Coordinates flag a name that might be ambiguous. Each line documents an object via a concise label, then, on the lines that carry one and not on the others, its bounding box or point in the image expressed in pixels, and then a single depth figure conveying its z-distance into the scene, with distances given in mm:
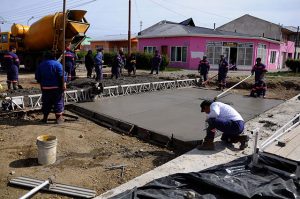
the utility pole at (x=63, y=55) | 6713
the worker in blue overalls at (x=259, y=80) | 11781
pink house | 25891
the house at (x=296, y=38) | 42228
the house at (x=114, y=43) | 38119
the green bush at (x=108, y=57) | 26922
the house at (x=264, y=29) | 37750
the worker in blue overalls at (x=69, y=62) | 11352
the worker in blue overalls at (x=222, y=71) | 13874
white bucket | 4629
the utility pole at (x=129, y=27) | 20888
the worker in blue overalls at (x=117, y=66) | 13523
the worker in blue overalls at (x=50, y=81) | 6562
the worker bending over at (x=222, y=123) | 5145
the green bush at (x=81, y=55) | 32081
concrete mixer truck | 15062
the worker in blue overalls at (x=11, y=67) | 10141
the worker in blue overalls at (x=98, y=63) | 12094
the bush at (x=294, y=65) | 27531
